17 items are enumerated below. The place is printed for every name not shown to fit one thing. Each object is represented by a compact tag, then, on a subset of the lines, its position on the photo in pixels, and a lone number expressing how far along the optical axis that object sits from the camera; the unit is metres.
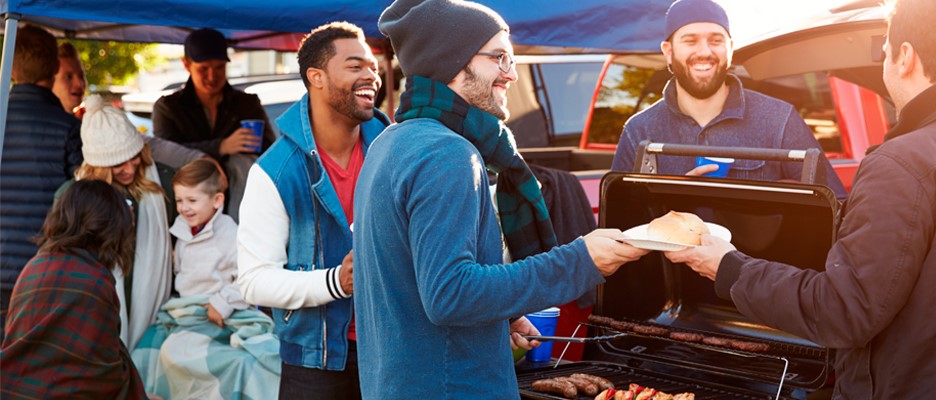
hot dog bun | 2.65
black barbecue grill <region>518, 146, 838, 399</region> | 3.02
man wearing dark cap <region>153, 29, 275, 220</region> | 6.09
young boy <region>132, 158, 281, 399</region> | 4.77
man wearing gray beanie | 2.24
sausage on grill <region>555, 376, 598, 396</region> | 3.13
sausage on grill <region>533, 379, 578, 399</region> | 3.10
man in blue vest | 3.35
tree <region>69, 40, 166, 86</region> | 20.47
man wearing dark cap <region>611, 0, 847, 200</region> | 3.93
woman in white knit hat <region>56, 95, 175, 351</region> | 4.99
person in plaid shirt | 4.15
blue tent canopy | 3.97
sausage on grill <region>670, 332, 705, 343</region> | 3.14
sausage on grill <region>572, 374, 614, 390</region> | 3.16
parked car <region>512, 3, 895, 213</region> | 5.07
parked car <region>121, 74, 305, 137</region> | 11.25
